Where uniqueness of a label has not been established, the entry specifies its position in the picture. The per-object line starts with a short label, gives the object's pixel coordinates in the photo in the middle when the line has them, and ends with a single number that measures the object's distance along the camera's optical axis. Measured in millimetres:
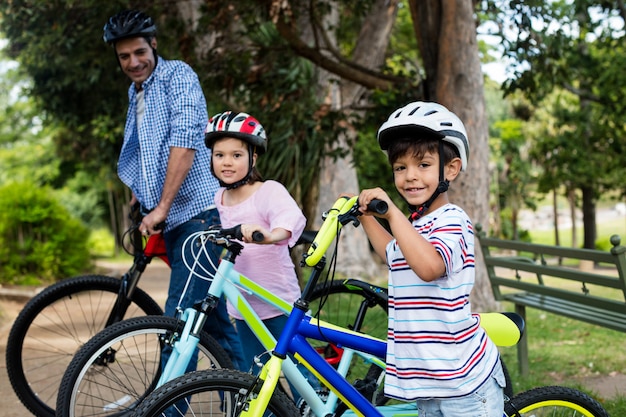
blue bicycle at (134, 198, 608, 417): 2654
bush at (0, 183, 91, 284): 11414
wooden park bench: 4730
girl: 3775
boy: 2617
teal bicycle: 3350
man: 4258
